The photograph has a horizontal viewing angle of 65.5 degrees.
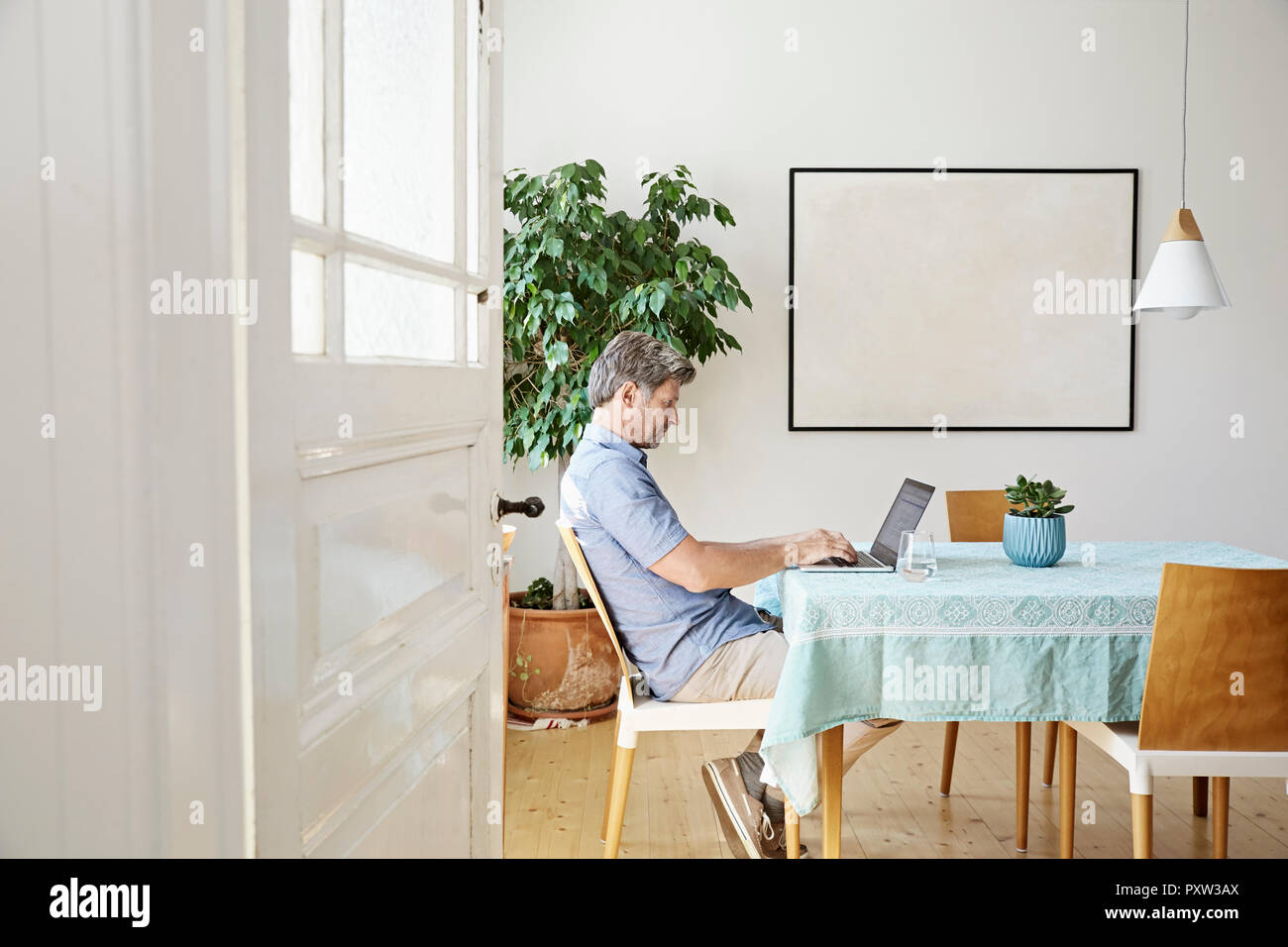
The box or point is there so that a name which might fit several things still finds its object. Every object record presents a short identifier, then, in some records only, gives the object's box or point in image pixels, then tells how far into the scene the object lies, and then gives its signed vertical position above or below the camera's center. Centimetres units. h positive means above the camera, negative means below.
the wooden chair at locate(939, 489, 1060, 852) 335 -36
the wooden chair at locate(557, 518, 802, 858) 235 -74
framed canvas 411 +44
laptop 248 -32
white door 78 -2
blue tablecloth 212 -53
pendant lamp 292 +38
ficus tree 350 +41
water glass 228 -34
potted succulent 250 -30
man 231 -38
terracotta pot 365 -94
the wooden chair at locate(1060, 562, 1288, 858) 196 -56
